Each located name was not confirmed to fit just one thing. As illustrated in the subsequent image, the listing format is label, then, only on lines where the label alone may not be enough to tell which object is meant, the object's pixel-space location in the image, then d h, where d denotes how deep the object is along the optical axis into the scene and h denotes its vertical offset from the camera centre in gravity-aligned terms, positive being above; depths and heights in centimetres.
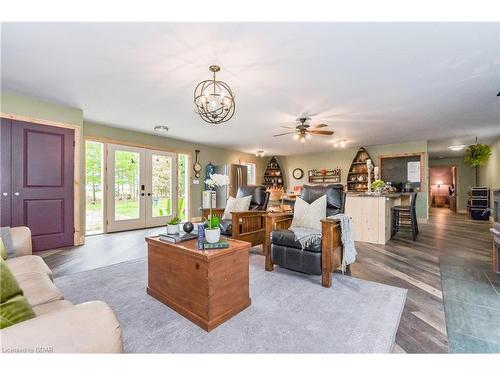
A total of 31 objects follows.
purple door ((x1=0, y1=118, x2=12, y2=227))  334 +24
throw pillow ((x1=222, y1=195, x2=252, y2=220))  369 -28
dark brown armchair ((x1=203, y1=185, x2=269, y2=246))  329 -45
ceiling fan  431 +106
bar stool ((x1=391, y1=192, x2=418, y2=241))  446 -62
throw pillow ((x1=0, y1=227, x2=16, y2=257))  186 -41
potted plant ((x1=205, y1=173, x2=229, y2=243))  190 -34
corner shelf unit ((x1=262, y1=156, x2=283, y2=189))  963 +57
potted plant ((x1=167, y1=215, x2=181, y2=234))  220 -35
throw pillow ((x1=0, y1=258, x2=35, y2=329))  79 -40
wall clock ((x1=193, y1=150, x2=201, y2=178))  698 +63
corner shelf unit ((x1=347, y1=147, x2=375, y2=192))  757 +46
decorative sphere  221 -36
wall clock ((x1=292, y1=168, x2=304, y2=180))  922 +58
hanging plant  621 +88
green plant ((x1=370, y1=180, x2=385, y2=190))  459 +5
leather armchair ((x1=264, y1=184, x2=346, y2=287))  239 -61
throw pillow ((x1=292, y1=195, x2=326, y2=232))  276 -31
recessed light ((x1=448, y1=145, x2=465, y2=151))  705 +120
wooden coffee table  168 -71
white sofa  68 -43
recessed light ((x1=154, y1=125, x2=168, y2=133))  519 +135
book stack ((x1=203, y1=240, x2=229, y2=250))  183 -44
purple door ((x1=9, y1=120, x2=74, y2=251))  349 +11
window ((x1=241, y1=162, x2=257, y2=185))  919 +56
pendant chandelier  271 +133
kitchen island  414 -52
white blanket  251 -51
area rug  150 -99
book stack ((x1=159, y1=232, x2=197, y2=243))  201 -42
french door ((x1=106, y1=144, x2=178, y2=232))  528 +4
